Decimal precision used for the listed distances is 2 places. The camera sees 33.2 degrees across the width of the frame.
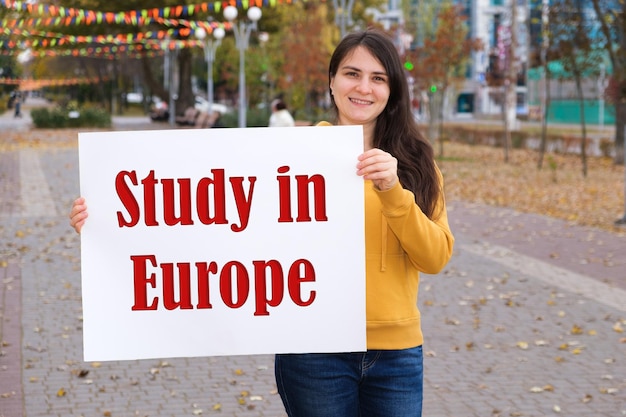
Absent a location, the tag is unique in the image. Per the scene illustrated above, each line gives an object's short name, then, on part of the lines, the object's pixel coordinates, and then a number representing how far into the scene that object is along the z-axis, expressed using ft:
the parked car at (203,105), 193.26
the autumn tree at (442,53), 102.32
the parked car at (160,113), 184.75
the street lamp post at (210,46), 119.44
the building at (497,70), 94.27
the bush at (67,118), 149.79
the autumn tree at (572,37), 82.38
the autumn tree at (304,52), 139.33
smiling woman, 9.53
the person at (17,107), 205.93
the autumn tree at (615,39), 81.41
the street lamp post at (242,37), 91.04
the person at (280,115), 61.21
